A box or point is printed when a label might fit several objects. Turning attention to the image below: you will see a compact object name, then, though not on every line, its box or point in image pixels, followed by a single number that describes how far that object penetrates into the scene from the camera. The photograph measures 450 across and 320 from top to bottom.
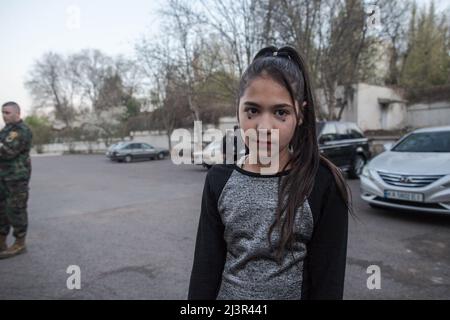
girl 1.14
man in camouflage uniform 4.14
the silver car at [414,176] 4.89
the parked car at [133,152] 22.70
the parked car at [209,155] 13.34
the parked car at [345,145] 9.12
